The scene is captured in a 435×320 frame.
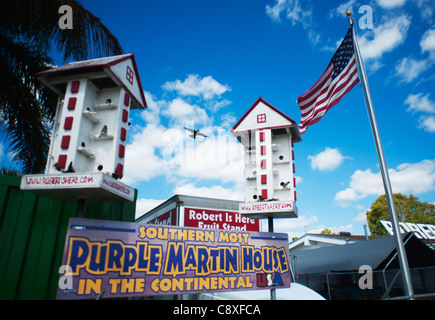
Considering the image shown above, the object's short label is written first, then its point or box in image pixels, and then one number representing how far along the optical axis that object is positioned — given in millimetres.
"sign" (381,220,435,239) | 23094
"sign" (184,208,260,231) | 9266
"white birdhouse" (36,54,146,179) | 4895
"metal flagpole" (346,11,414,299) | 5862
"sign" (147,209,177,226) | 9400
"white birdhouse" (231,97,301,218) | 6590
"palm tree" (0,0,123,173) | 8469
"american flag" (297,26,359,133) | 8008
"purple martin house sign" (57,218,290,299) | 4676
